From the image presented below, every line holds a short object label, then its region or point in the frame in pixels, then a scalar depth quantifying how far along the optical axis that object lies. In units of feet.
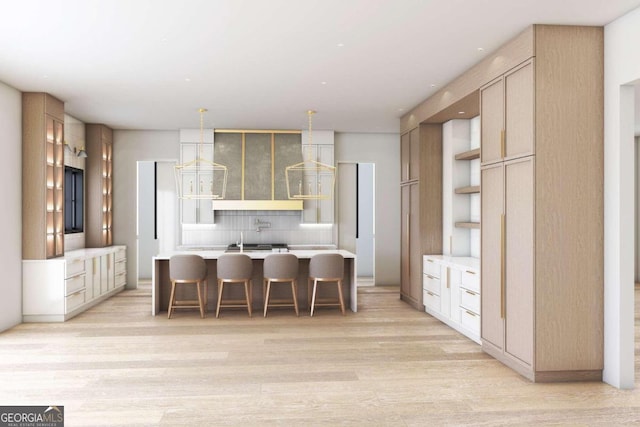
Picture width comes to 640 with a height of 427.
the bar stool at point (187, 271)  20.25
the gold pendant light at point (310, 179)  28.19
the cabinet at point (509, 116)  13.00
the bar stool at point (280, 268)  20.68
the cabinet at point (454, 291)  16.90
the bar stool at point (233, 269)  20.44
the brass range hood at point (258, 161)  27.96
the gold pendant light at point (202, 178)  27.96
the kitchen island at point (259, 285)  22.02
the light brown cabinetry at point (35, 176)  19.61
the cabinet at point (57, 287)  19.67
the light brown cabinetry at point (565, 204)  12.74
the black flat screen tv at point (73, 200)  24.82
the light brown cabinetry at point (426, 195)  21.89
